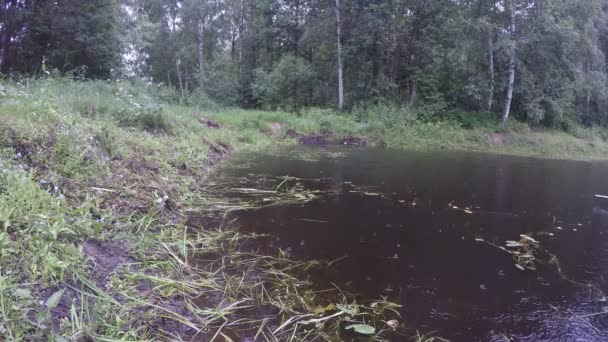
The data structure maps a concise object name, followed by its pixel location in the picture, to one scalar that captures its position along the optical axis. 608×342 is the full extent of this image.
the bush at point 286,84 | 24.17
